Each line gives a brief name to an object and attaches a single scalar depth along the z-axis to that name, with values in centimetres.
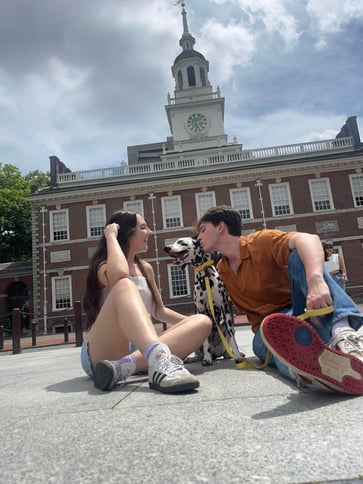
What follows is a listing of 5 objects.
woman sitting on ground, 202
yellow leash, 177
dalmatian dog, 340
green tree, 3170
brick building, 2273
